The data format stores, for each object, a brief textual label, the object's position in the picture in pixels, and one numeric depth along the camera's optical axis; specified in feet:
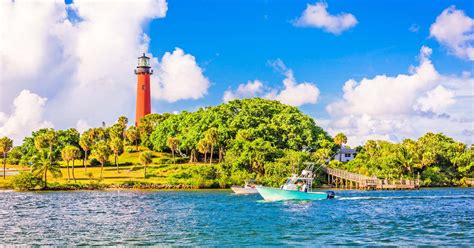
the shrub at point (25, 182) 324.19
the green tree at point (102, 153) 356.59
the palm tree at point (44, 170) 328.00
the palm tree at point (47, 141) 411.34
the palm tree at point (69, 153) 352.28
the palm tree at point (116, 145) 377.30
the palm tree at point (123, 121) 519.52
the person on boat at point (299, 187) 236.22
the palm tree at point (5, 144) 367.86
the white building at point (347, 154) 521.65
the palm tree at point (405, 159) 376.89
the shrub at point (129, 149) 470.23
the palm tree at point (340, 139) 446.19
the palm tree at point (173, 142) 409.28
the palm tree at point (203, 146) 383.20
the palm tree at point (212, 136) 380.99
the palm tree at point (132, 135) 463.01
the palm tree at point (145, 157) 352.49
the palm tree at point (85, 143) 394.11
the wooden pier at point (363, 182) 348.59
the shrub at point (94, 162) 424.91
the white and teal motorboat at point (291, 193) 233.76
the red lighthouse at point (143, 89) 500.74
